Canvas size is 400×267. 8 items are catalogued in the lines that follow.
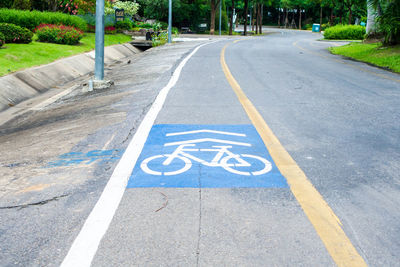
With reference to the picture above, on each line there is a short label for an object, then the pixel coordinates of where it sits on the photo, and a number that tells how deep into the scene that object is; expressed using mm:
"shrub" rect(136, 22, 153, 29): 47822
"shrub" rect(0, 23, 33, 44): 19422
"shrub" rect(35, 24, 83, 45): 23734
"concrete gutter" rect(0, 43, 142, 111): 13164
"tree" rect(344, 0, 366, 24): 52506
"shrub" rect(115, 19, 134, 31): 40409
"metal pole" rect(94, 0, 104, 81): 11633
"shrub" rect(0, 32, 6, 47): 17664
